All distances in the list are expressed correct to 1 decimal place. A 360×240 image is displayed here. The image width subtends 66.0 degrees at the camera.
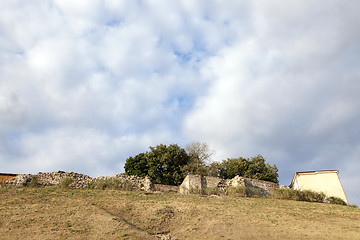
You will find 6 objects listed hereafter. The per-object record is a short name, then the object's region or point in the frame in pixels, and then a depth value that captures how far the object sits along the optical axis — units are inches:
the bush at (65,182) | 847.6
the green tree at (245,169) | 1432.1
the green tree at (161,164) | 1354.6
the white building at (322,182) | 1047.6
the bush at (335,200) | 966.0
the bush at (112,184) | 870.4
